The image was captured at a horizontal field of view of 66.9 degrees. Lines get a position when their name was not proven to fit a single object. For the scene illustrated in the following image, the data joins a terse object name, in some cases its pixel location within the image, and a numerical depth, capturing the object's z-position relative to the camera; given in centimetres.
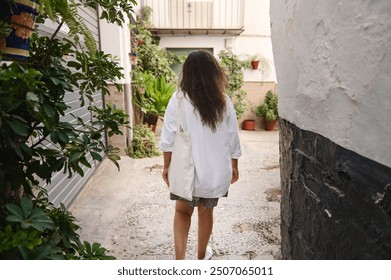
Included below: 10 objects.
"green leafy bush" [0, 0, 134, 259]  94
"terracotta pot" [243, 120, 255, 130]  886
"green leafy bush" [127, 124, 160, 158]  577
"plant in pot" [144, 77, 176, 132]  668
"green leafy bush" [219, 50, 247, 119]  843
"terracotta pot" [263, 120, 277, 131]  877
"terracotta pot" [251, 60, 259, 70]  867
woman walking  199
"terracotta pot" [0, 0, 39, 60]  116
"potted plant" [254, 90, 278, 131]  859
